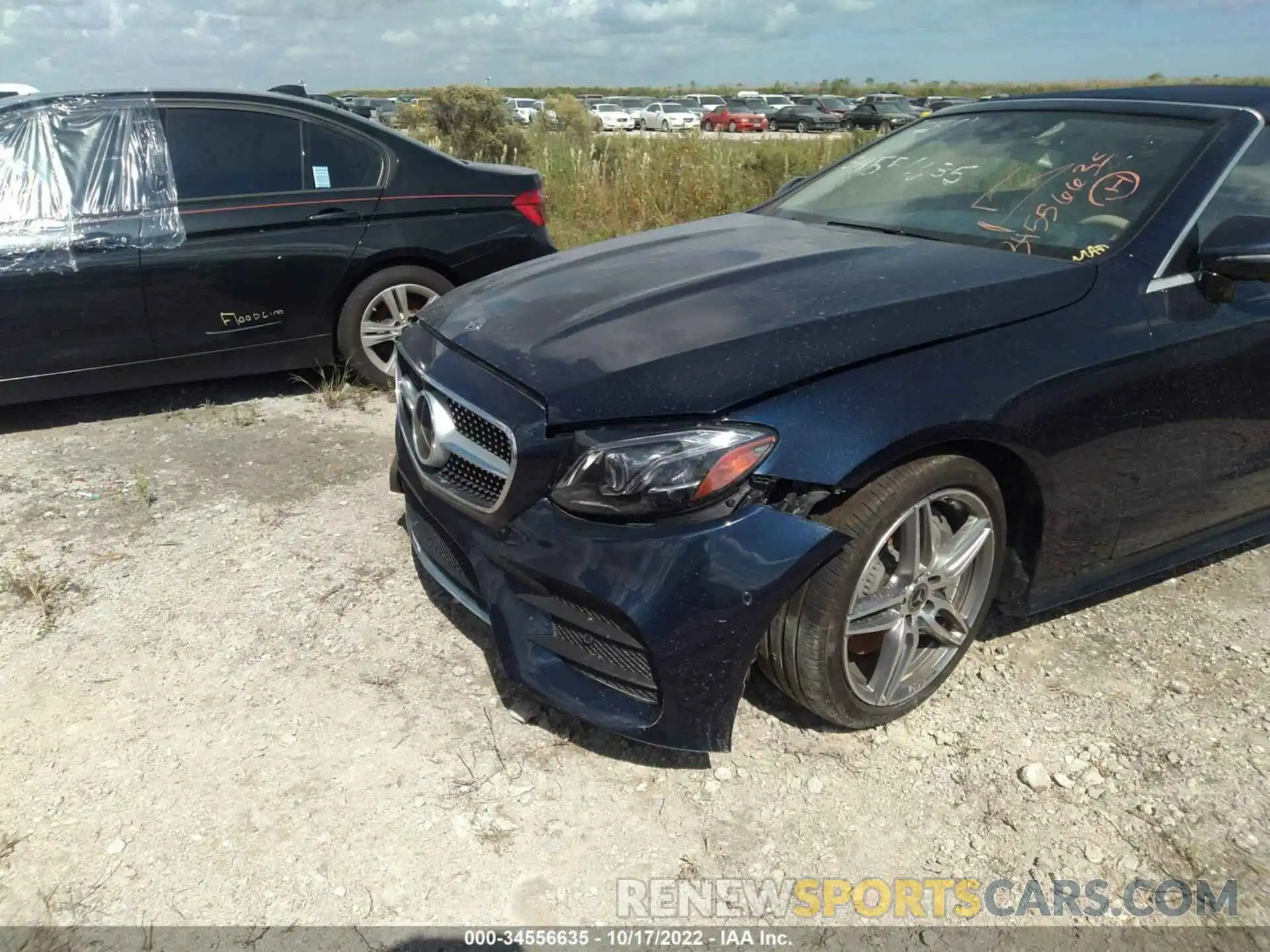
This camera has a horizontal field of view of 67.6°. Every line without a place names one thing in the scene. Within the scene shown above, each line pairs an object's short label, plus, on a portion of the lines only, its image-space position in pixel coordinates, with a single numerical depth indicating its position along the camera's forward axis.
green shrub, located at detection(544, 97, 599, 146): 16.76
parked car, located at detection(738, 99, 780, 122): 43.79
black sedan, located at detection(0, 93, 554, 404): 4.61
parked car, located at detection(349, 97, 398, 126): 22.69
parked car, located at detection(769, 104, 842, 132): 41.25
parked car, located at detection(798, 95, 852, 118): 43.94
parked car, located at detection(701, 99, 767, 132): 40.25
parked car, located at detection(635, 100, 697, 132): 40.41
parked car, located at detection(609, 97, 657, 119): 44.31
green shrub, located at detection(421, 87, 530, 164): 14.49
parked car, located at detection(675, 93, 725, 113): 47.12
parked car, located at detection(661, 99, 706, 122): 43.50
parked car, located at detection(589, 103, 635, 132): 38.06
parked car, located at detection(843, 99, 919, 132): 39.50
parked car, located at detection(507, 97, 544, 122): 36.62
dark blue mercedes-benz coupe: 2.21
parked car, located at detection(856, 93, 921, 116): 41.34
